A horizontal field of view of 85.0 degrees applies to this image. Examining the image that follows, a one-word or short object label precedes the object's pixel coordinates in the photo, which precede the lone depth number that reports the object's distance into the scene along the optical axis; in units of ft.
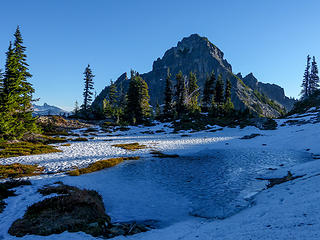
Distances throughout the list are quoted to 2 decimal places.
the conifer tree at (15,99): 69.52
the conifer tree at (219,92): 196.25
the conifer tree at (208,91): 210.18
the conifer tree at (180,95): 204.95
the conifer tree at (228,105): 185.62
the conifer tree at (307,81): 216.02
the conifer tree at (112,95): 222.48
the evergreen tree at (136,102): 179.63
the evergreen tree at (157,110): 234.29
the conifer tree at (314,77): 210.38
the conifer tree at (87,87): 213.25
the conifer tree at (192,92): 204.33
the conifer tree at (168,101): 204.23
